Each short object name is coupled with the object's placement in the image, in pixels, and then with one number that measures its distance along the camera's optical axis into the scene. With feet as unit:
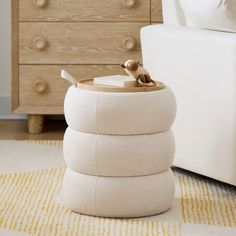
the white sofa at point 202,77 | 11.14
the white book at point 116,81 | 10.46
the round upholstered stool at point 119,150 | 10.23
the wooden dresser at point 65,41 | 14.92
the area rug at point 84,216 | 10.02
